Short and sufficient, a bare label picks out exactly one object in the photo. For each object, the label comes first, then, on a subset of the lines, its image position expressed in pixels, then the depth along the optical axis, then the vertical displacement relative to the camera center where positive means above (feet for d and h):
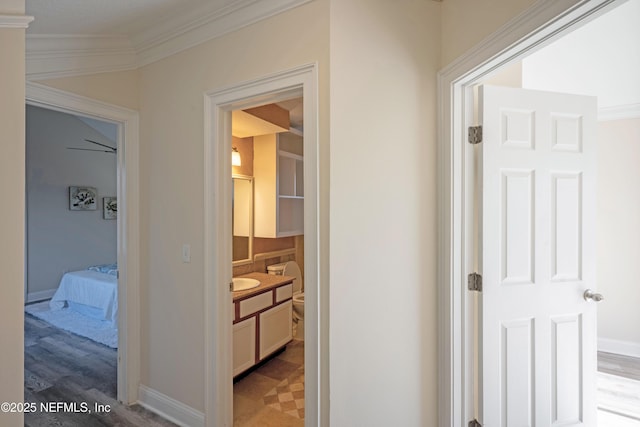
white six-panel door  5.13 -0.85
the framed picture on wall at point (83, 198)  17.44 +0.76
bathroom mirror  10.55 -0.22
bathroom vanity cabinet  7.88 -3.10
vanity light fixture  10.12 +1.78
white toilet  11.25 -3.24
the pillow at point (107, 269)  14.20 -2.83
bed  12.44 -3.55
